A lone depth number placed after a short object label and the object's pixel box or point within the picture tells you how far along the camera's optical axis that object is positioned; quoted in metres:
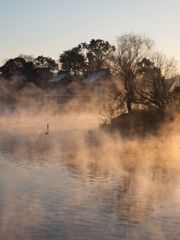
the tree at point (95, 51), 108.14
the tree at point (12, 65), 107.53
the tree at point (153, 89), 46.50
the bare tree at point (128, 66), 48.24
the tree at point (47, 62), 111.43
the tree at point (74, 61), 108.11
